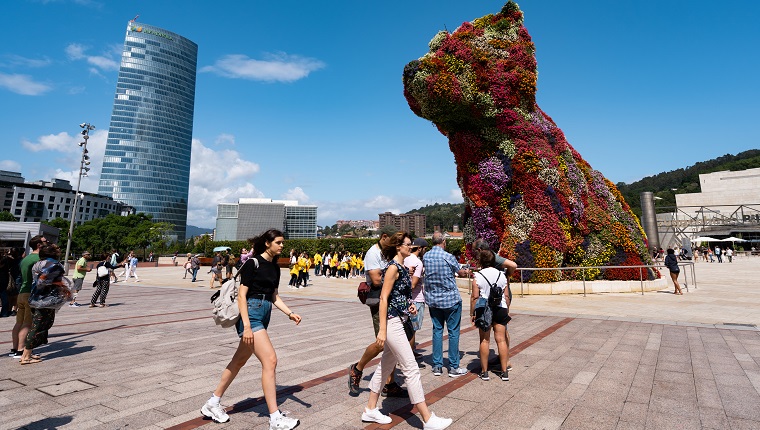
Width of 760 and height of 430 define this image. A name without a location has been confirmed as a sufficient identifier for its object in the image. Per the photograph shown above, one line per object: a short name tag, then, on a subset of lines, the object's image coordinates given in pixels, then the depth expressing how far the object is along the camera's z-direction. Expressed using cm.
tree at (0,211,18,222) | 8044
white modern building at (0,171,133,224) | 9575
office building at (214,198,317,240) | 14450
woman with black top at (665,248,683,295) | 1259
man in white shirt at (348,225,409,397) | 401
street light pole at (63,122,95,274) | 2520
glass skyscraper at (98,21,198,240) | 13038
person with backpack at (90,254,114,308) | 1153
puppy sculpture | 1327
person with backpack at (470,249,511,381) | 470
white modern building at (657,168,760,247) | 5558
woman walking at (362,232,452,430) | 323
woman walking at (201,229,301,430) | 325
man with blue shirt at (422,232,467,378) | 477
